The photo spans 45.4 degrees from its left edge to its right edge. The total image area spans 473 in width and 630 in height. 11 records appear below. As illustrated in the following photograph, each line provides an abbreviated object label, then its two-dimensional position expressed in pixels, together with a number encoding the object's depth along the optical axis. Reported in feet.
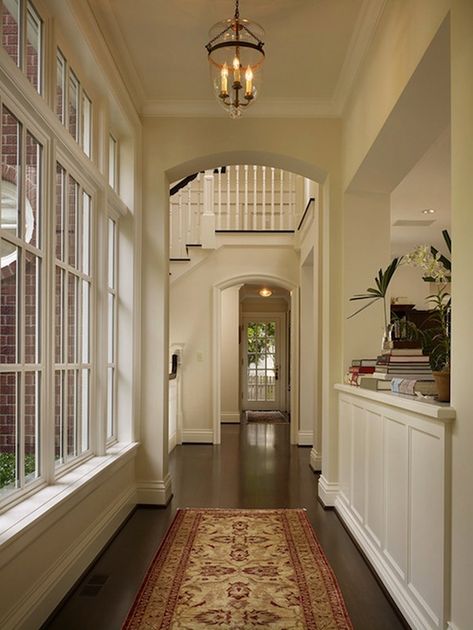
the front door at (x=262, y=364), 42.04
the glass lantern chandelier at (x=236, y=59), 9.80
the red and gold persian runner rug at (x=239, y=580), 8.41
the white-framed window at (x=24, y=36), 8.05
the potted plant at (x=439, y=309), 8.00
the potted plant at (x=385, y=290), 11.18
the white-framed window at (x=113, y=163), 14.29
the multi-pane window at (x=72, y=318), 10.05
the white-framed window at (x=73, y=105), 10.23
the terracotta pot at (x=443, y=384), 7.64
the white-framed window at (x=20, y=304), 7.70
